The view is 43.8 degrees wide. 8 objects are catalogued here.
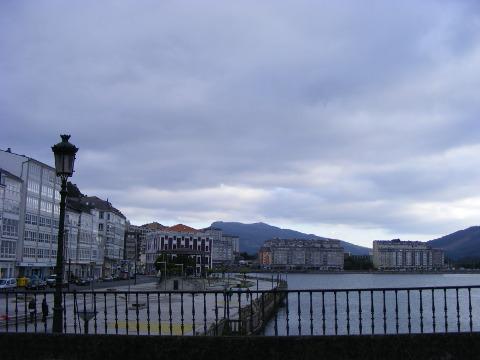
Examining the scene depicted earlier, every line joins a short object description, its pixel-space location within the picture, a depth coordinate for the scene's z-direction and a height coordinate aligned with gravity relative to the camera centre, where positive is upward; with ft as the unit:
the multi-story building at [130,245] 573.33 +11.15
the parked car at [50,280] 233.27 -9.84
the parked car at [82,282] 279.32 -12.53
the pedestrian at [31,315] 79.72 -8.07
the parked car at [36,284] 212.48 -10.46
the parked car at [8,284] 195.00 -9.15
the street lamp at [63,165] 39.01 +6.03
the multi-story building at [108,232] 419.95 +18.11
